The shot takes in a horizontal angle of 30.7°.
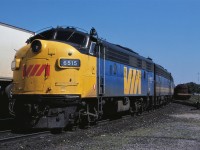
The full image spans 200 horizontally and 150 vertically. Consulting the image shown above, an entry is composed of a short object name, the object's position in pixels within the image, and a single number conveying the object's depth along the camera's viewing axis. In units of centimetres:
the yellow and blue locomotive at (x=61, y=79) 1134
